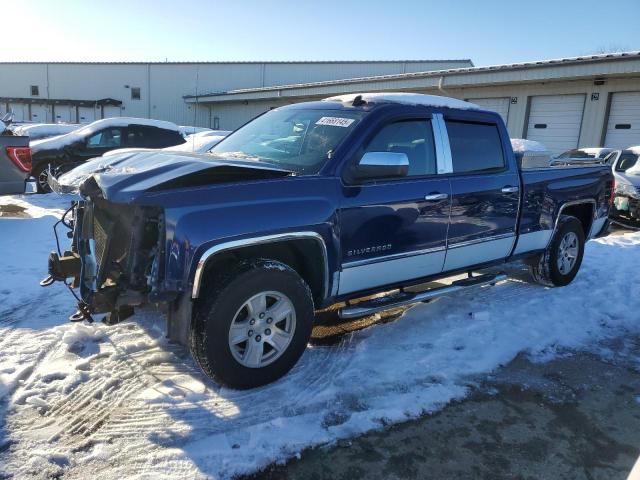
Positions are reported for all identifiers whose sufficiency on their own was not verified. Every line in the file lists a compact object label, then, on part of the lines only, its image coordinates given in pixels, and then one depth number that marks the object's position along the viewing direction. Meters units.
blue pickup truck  3.10
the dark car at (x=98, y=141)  11.59
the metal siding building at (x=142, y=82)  40.75
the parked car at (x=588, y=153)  12.70
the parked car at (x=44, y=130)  19.50
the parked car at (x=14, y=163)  7.62
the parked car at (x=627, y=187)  10.80
